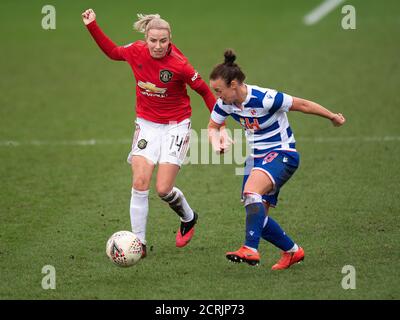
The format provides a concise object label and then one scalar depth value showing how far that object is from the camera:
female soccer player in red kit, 17.84
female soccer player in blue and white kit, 16.28
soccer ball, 16.36
